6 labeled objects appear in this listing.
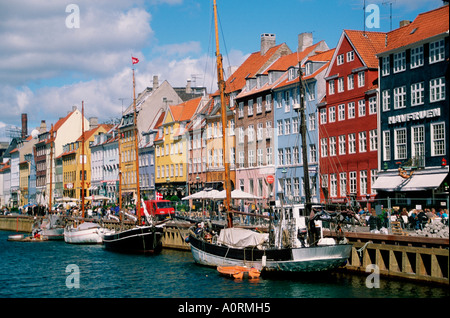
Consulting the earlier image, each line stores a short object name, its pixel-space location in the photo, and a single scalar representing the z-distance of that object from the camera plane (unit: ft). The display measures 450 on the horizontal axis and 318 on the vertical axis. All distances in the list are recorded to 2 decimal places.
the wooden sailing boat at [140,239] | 171.63
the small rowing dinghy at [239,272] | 114.73
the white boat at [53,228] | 242.58
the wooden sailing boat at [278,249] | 108.68
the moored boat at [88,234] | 214.48
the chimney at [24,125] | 542.98
